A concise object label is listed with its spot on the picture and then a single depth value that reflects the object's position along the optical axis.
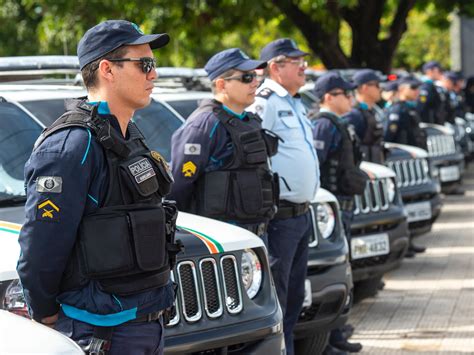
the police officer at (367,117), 10.47
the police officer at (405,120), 13.15
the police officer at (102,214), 3.75
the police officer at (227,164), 6.15
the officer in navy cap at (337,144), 8.23
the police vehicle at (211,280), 4.95
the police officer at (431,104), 17.11
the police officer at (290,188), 6.62
